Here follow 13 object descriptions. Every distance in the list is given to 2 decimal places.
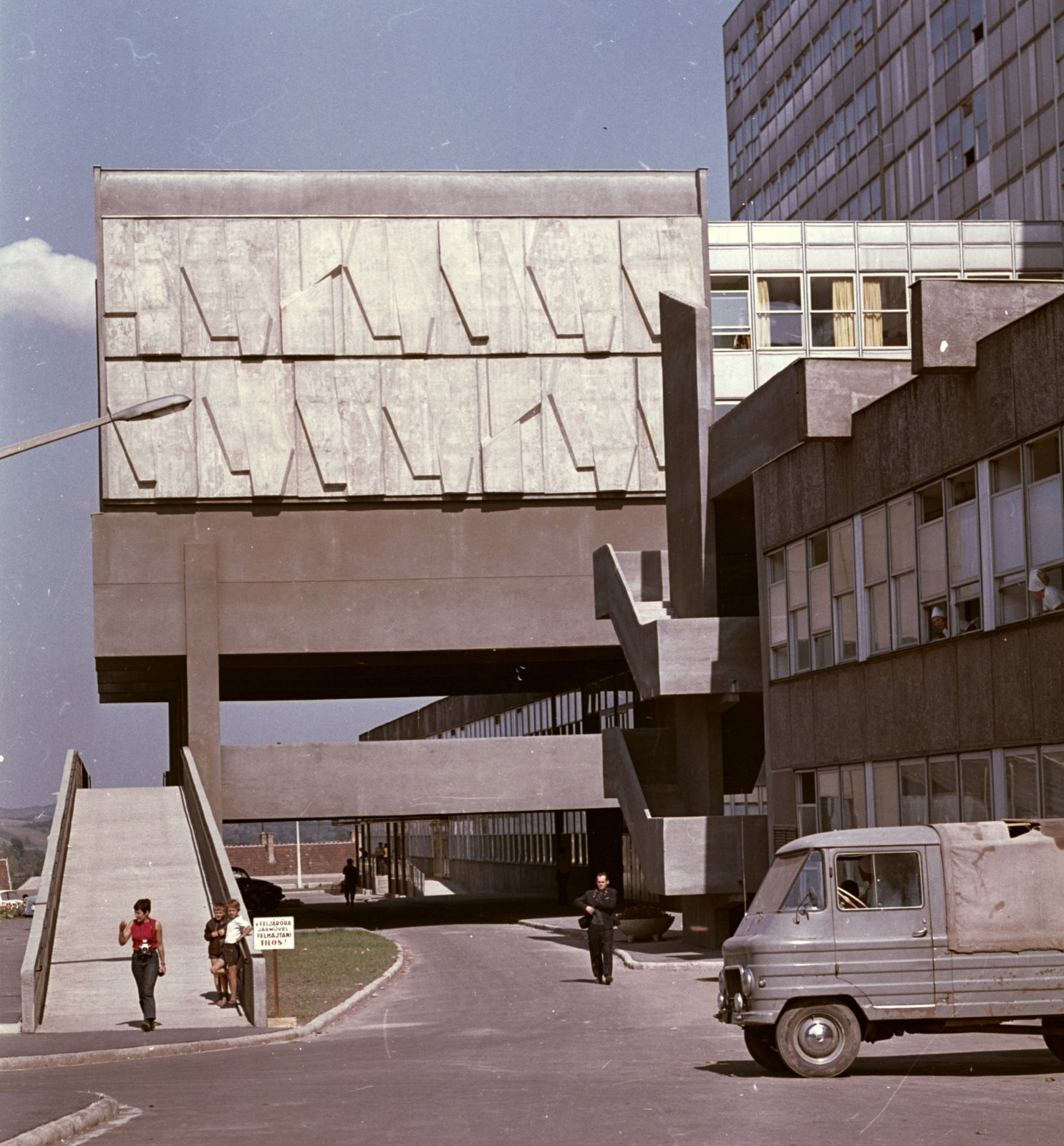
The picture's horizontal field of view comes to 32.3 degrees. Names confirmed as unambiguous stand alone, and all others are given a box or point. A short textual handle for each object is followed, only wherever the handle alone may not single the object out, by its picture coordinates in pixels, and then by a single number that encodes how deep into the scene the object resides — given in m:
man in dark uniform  29.28
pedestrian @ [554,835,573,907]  61.78
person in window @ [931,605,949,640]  26.88
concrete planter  40.06
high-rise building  64.62
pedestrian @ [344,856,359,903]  73.44
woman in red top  23.89
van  16.67
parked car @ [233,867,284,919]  59.28
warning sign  25.44
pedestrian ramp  25.83
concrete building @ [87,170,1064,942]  51.44
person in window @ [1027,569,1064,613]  23.50
